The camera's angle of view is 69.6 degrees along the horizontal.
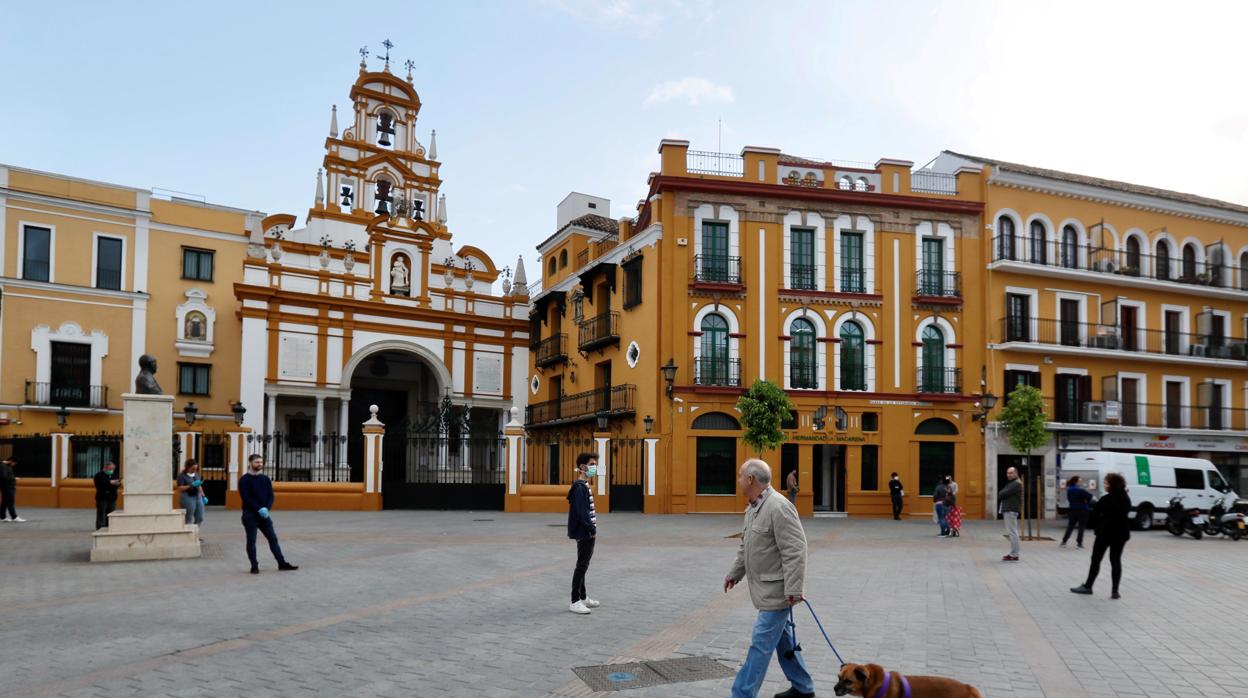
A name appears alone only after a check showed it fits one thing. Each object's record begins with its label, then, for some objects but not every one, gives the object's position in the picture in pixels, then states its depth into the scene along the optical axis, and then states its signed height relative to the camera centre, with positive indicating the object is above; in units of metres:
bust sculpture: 14.42 +0.42
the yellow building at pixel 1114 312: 31.88 +3.84
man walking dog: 5.69 -1.06
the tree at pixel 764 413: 23.16 -0.07
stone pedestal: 13.86 -1.45
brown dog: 5.25 -1.61
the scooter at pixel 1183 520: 22.66 -2.74
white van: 25.94 -1.88
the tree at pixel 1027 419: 26.70 -0.19
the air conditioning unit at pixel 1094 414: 32.62 -0.02
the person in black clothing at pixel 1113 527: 11.24 -1.42
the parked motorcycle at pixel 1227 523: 22.39 -2.72
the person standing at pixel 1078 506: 19.08 -1.99
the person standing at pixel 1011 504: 15.77 -1.64
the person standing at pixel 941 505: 21.75 -2.30
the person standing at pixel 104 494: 16.94 -1.69
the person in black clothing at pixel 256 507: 12.31 -1.39
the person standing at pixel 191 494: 16.45 -1.63
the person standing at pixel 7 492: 20.64 -2.02
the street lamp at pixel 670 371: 26.61 +1.15
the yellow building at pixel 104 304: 31.12 +3.72
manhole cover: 6.76 -2.07
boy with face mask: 9.78 -1.33
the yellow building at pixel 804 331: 28.91 +2.66
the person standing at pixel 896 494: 27.98 -2.56
